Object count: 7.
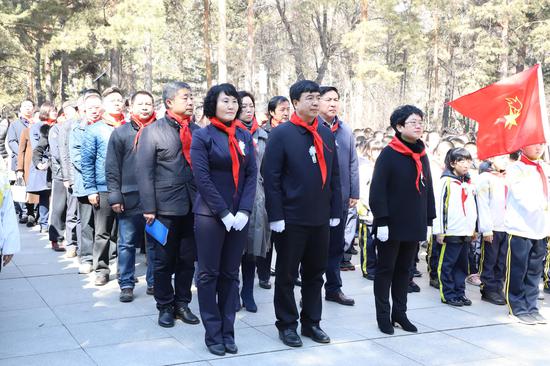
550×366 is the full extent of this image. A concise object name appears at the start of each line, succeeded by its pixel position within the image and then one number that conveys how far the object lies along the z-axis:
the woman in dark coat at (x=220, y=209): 5.00
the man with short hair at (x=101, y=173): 7.05
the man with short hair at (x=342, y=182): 6.62
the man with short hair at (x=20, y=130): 11.29
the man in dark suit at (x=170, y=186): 5.57
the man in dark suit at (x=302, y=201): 5.20
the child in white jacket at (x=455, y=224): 6.96
